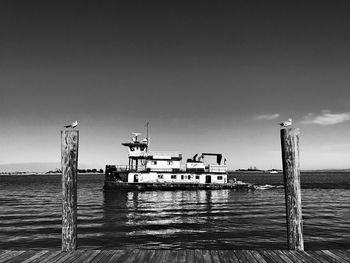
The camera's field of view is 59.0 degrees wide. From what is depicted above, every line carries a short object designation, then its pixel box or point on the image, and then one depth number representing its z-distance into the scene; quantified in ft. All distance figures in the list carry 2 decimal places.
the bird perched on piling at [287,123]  28.66
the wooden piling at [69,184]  25.96
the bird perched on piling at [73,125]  28.37
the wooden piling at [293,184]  25.41
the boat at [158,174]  170.19
